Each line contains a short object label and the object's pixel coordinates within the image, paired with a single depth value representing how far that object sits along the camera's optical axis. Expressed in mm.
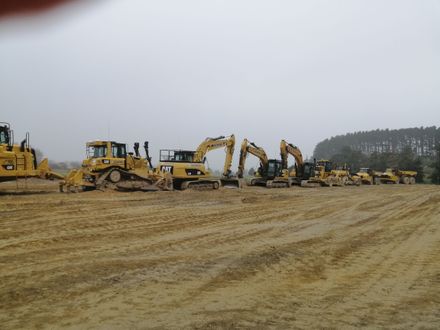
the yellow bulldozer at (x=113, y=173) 22219
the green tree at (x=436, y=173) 57484
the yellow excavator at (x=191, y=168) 25491
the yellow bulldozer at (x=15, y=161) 19047
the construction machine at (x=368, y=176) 47594
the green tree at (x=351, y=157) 82581
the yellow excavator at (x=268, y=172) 33594
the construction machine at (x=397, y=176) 50094
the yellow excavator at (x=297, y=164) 35781
